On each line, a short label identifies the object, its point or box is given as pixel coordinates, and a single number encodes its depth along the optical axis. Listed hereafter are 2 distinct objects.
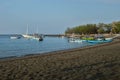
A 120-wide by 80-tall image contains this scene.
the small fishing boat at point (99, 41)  34.64
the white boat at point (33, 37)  49.99
